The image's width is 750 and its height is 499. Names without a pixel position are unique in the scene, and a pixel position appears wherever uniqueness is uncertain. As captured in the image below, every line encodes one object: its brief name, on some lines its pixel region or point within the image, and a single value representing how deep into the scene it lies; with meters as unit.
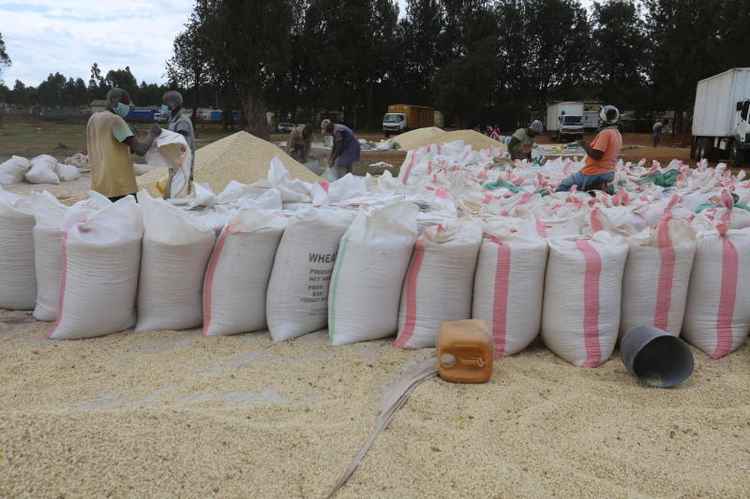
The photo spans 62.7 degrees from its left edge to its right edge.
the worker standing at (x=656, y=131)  21.64
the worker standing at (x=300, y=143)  8.26
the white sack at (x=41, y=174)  9.23
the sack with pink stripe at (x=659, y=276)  2.73
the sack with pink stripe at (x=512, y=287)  2.69
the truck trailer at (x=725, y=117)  13.06
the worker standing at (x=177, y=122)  4.25
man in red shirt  5.00
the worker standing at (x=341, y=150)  7.14
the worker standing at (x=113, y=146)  3.76
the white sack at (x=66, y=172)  9.82
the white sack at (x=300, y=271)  2.91
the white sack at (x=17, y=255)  3.22
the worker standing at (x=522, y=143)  8.52
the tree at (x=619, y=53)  31.89
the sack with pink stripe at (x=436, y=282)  2.76
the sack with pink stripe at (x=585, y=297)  2.63
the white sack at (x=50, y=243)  3.06
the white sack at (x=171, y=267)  2.85
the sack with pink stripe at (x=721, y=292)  2.77
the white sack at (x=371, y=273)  2.79
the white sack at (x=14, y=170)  9.01
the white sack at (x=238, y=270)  2.90
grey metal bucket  2.47
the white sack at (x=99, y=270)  2.82
